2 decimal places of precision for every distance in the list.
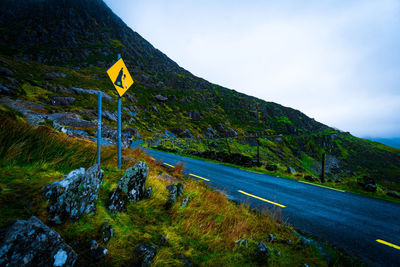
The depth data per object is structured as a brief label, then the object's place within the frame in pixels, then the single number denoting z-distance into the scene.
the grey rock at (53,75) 48.63
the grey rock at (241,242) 2.82
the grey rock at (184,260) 2.14
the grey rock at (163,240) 2.34
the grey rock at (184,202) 3.50
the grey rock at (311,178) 9.81
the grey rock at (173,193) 3.32
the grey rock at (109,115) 39.84
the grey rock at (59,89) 40.16
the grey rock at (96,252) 1.74
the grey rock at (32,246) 1.22
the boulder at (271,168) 11.94
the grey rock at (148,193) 3.35
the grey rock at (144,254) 1.91
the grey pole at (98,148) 3.69
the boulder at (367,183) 7.58
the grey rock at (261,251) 2.59
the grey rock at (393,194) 6.87
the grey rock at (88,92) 43.76
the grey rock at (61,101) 33.08
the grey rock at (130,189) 2.68
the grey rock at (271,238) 3.22
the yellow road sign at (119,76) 4.76
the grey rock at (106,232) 1.99
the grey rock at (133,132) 36.74
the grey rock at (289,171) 11.31
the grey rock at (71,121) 16.52
